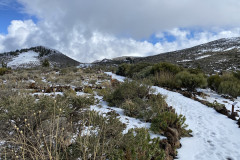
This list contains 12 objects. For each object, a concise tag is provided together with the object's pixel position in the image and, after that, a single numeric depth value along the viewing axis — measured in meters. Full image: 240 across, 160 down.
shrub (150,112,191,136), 4.47
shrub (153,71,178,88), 12.01
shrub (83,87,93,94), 7.79
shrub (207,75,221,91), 11.15
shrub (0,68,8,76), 16.50
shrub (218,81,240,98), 9.71
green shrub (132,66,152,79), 16.15
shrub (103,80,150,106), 6.58
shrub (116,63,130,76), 23.29
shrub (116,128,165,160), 2.76
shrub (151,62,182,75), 15.21
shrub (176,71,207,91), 11.05
